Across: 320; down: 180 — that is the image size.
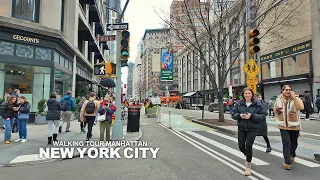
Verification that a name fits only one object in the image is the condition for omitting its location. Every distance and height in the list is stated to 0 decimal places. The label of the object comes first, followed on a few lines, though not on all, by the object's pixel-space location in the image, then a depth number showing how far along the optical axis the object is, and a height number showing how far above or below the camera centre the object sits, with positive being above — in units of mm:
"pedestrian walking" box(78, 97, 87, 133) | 11234 -1145
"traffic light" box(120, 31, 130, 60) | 9578 +2231
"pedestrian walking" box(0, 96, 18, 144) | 8516 -337
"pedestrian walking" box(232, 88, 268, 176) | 5156 -350
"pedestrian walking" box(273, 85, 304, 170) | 5691 -385
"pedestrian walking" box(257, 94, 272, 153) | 7445 -919
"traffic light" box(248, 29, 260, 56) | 9188 +2265
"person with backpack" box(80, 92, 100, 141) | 8742 -359
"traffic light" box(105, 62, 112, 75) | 9586 +1365
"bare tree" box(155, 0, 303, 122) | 15477 +5517
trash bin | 11867 -830
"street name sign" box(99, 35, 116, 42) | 9731 +2573
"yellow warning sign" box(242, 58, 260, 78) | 10245 +1398
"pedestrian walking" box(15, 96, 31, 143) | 8656 -535
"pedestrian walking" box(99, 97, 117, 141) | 8742 -501
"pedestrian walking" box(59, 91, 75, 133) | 10977 -217
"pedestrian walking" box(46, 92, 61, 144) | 8344 -370
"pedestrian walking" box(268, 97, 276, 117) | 23588 -367
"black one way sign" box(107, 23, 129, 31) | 9727 +3001
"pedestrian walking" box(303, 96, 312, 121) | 18759 -304
